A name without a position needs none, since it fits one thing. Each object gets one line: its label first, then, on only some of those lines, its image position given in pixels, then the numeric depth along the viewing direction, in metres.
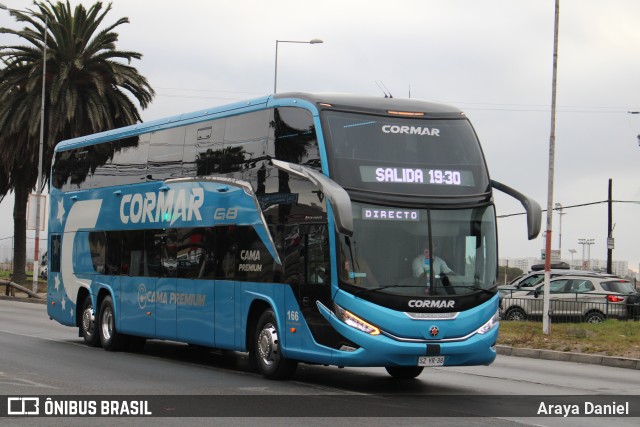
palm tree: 44.41
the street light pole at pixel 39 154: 42.97
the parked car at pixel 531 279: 33.31
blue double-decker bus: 13.69
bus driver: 13.90
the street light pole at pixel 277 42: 42.37
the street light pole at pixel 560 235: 85.41
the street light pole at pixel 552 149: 26.48
